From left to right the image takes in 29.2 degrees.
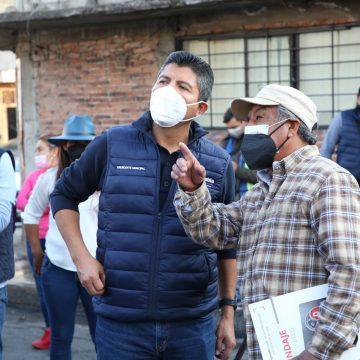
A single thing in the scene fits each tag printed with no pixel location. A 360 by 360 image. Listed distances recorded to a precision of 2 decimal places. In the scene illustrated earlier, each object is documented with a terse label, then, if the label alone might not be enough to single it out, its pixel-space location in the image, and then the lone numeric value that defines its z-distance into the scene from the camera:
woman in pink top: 5.87
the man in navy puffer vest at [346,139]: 6.42
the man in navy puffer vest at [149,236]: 2.87
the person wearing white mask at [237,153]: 6.05
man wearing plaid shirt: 2.24
